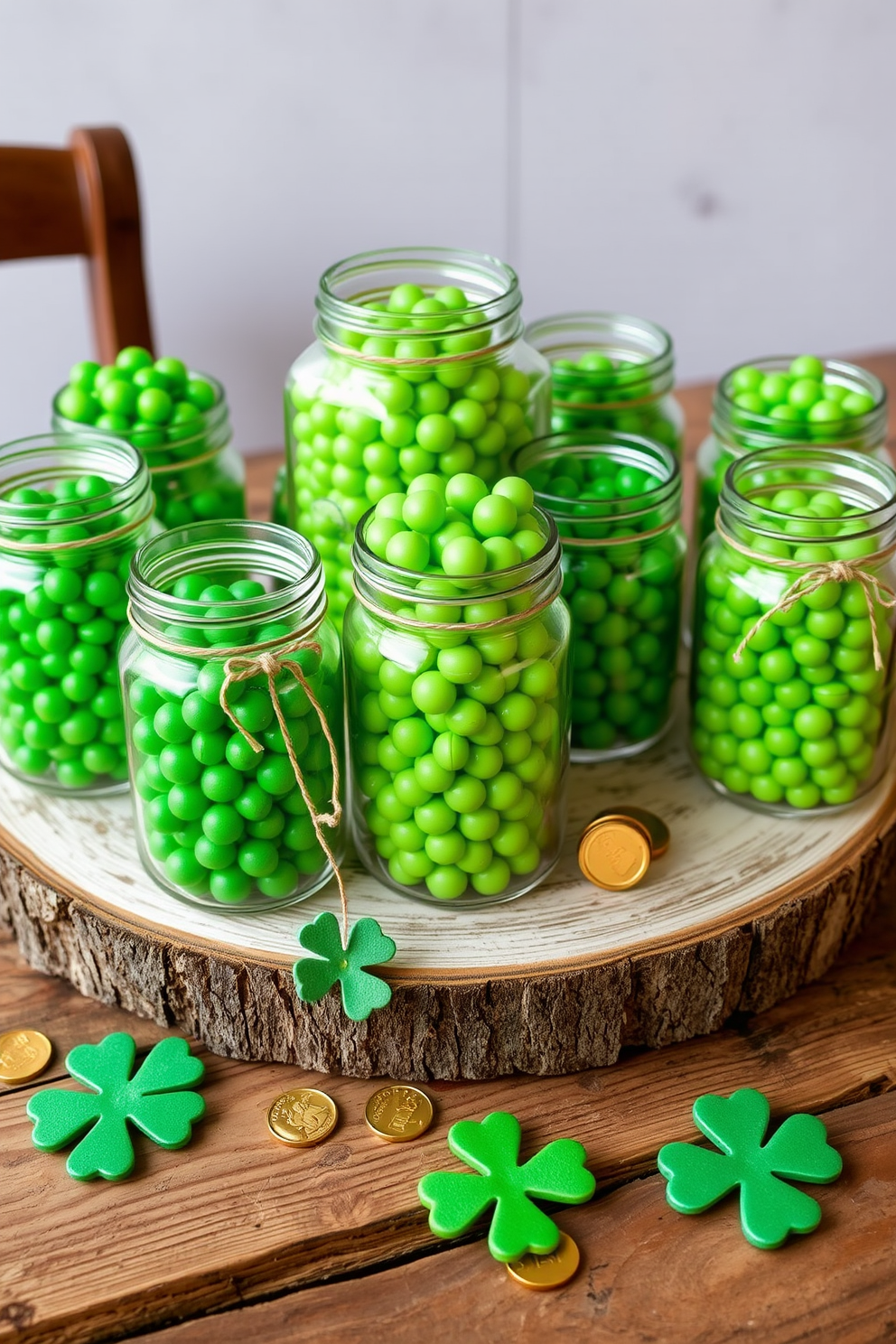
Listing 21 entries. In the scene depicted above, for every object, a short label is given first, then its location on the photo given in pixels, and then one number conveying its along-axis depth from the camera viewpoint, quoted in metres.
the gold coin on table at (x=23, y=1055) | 0.90
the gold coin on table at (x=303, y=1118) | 0.85
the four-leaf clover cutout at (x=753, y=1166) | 0.78
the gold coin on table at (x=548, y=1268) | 0.76
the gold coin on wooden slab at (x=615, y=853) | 0.93
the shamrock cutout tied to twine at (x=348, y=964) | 0.84
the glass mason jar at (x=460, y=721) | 0.81
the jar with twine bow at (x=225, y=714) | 0.82
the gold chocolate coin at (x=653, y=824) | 0.96
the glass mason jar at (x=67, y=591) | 0.93
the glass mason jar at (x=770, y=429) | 1.04
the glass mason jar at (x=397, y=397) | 0.91
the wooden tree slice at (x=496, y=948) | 0.87
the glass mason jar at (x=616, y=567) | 0.97
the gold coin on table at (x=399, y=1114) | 0.85
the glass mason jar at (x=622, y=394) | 1.09
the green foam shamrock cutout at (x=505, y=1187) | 0.77
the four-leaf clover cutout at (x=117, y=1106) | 0.83
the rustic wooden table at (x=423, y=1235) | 0.75
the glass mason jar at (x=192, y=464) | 1.04
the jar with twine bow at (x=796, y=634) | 0.91
